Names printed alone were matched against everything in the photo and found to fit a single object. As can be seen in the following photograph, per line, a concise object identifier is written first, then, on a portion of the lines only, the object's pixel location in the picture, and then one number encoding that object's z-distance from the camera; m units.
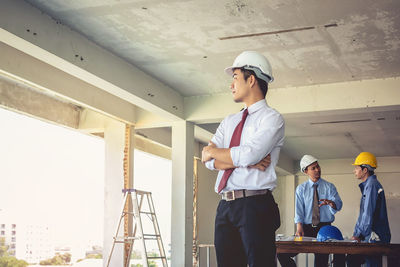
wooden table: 4.01
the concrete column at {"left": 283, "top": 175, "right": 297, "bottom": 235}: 15.25
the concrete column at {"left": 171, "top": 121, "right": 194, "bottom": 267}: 8.53
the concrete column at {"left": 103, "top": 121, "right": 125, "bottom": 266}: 8.69
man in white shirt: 2.12
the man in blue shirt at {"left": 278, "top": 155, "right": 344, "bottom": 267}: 6.20
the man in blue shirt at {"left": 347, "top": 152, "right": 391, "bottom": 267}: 4.95
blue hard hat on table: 4.55
